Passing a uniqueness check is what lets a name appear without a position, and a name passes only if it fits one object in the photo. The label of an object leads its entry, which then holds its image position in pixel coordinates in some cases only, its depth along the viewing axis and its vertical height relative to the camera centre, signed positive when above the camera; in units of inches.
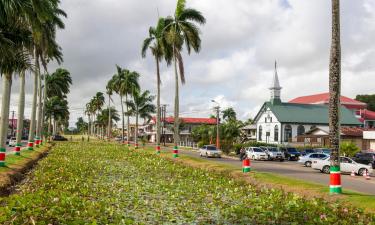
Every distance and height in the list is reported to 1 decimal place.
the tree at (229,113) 5506.4 +395.0
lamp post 2475.4 +173.0
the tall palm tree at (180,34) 1542.8 +411.2
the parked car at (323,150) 1946.4 -30.1
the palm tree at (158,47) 1644.6 +407.1
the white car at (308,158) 1448.1 -52.2
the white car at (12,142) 2629.7 -30.8
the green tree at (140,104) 3043.8 +275.0
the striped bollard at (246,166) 918.9 -53.6
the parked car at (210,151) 1942.7 -46.7
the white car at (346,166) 1128.8 -61.3
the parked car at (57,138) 3562.5 +2.2
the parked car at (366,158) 1521.9 -50.3
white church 3240.7 +204.0
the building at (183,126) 4729.3 +172.6
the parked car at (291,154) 1996.8 -52.0
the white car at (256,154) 1846.7 -51.0
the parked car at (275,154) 1864.7 -50.9
